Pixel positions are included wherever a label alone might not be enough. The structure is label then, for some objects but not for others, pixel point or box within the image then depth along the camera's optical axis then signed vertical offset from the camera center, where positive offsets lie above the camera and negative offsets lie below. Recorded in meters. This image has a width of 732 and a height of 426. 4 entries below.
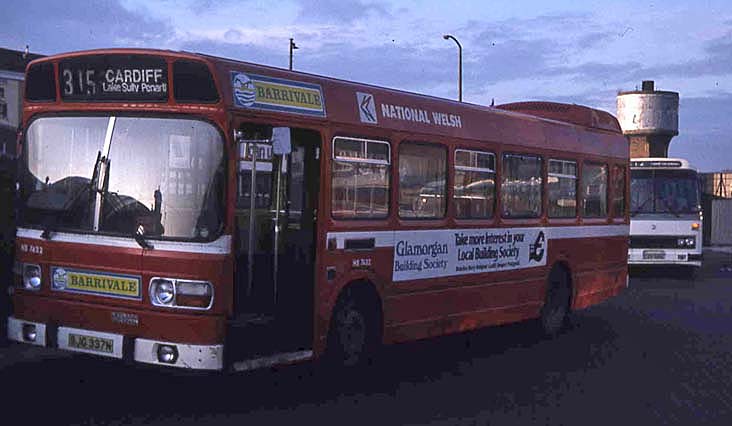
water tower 50.56 +3.95
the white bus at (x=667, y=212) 23.94 -0.26
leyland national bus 8.29 -0.18
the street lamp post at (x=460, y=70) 41.97 +5.17
